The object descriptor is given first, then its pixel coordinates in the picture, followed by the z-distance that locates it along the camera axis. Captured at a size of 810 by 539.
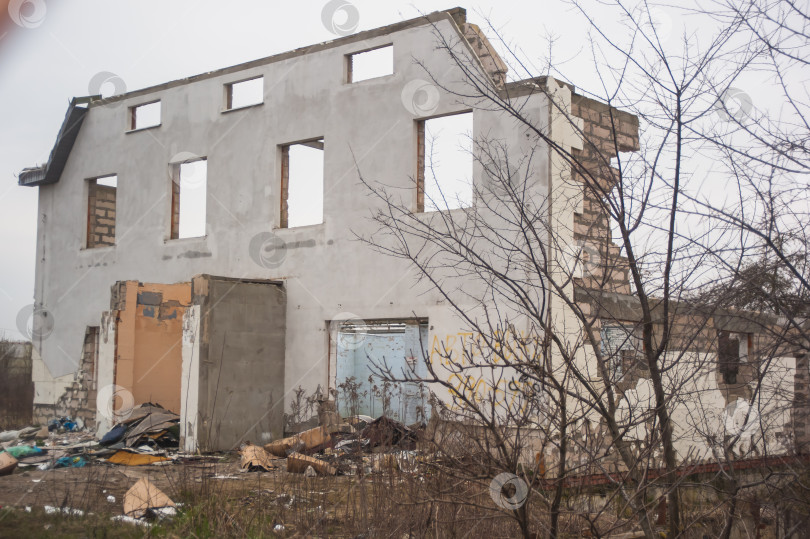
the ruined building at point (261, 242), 10.81
